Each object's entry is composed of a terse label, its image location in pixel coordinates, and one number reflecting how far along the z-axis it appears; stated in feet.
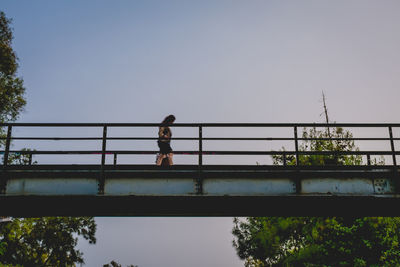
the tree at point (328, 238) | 81.41
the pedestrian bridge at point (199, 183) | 28.43
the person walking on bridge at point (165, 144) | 32.73
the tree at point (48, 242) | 114.83
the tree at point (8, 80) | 90.84
